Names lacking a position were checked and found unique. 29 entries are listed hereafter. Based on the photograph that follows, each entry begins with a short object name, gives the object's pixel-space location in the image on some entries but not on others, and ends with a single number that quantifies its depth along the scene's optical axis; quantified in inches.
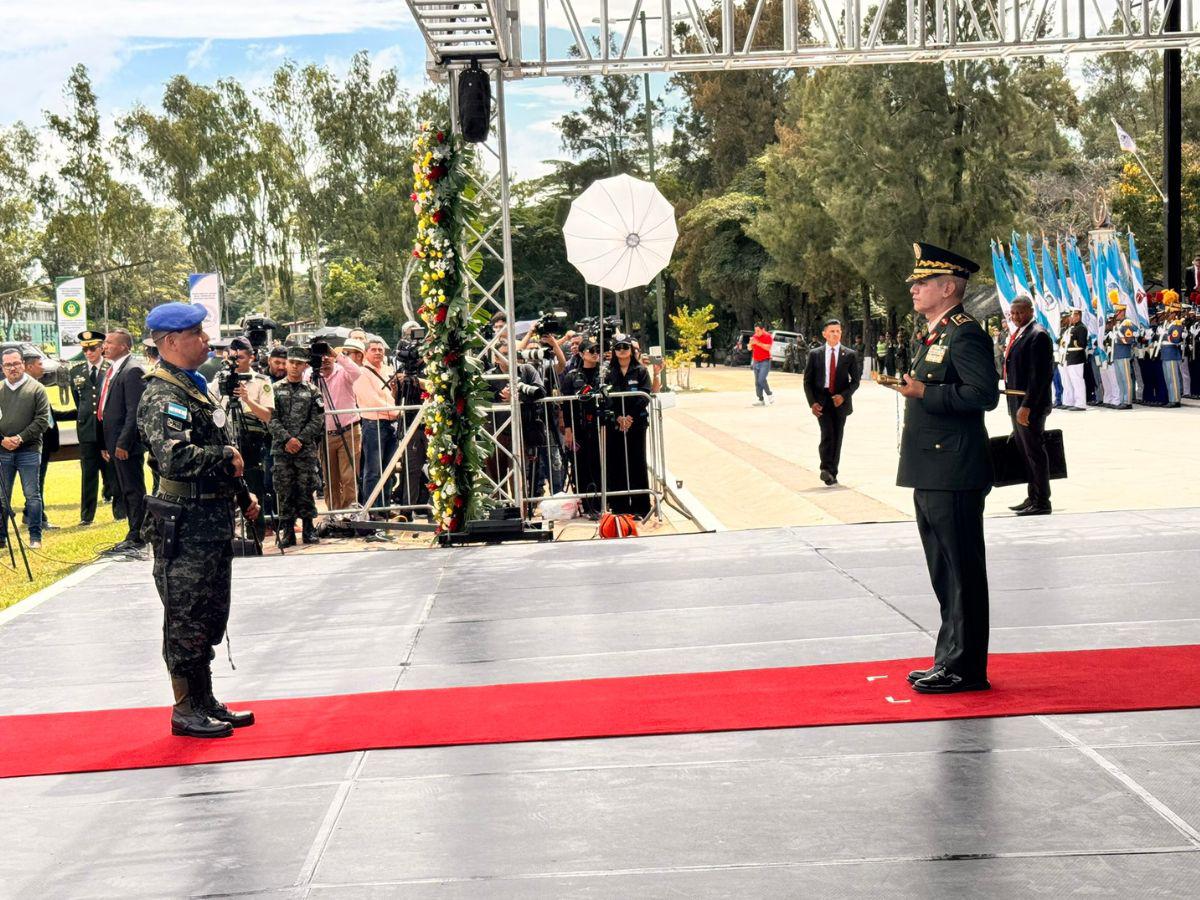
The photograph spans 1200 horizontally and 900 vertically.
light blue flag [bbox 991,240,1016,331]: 1279.5
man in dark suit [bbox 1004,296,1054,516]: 462.9
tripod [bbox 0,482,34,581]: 458.7
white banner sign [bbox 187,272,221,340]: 880.9
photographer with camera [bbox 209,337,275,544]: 494.0
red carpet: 235.9
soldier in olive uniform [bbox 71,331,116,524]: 600.7
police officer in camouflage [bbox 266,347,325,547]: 509.4
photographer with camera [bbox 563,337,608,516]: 561.2
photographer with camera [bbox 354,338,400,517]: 560.4
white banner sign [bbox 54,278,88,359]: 1147.3
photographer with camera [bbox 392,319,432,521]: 565.3
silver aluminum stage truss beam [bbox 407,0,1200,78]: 495.2
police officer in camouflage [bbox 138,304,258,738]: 242.2
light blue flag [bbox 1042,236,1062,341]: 1162.0
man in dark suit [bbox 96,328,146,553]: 476.7
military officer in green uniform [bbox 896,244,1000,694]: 246.1
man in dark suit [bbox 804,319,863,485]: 621.0
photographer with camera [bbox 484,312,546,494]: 551.5
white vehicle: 2171.5
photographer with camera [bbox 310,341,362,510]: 555.5
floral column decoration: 477.7
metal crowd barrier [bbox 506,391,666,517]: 550.9
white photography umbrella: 697.6
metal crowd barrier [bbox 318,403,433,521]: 541.3
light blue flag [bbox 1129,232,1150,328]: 1065.5
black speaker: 476.1
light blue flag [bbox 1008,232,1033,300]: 1231.8
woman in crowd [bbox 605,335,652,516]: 554.6
